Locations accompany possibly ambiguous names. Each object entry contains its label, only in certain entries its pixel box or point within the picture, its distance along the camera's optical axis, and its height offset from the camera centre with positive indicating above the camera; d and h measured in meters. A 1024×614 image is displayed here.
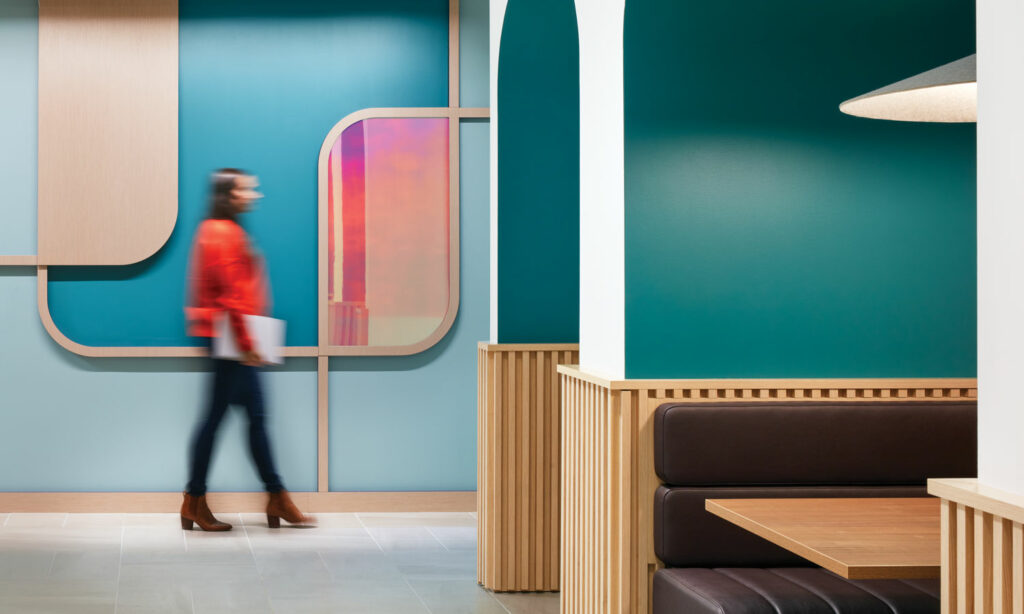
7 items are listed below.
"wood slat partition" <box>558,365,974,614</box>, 2.95 -0.37
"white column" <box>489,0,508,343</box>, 4.36 +0.63
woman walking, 5.30 -0.01
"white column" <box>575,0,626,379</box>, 3.03 +0.33
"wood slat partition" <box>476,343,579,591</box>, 4.27 -0.57
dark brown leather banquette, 2.83 -0.37
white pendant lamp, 2.56 +0.47
